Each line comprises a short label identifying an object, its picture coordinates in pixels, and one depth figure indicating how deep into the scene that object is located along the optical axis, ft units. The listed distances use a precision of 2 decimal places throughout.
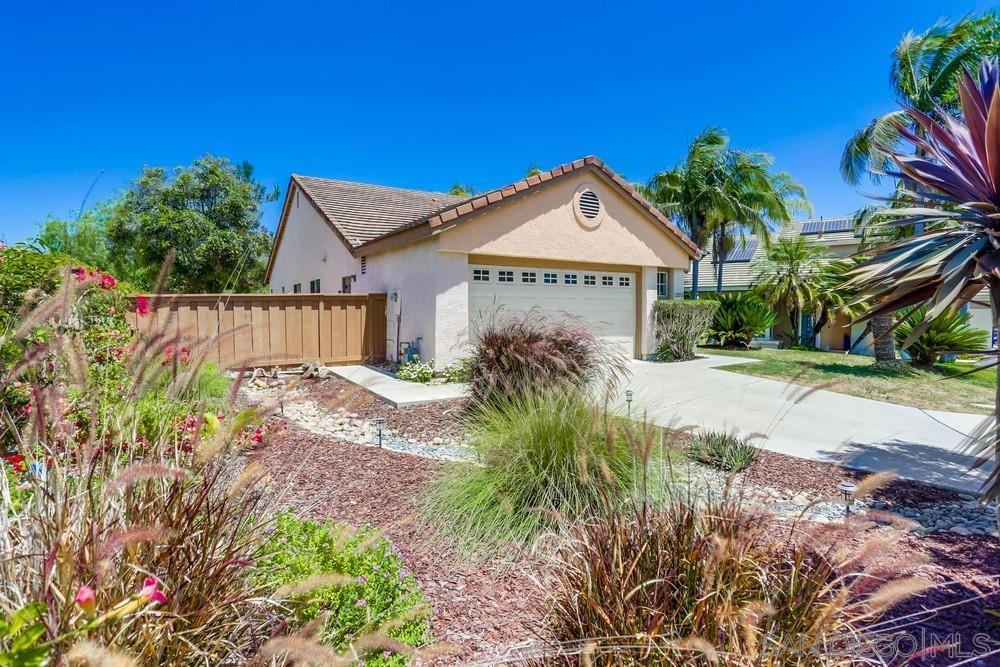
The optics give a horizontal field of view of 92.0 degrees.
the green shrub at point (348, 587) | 6.95
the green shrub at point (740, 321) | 59.47
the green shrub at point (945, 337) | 43.09
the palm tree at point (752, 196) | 75.82
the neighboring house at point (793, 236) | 86.17
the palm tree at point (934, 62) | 42.91
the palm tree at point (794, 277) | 73.82
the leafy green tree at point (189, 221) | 70.54
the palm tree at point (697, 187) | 77.00
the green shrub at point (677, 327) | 46.06
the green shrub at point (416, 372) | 34.68
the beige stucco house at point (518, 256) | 36.50
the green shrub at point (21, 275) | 15.85
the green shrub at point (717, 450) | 16.72
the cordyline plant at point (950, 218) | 9.88
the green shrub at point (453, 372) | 33.28
